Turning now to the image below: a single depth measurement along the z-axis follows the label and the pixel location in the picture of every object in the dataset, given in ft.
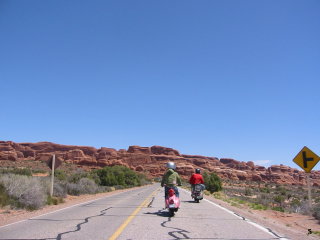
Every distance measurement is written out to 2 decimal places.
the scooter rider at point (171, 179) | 36.63
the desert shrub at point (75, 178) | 107.13
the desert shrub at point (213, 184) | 140.05
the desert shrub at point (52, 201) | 56.29
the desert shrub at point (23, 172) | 120.95
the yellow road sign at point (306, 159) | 36.14
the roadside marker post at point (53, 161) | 60.36
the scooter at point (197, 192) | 57.08
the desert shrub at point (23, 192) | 47.73
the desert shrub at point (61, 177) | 106.10
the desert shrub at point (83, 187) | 84.68
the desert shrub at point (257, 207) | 55.62
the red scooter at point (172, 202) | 35.03
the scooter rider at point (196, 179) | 55.77
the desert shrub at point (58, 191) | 69.97
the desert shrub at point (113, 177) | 148.87
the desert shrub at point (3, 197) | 45.00
